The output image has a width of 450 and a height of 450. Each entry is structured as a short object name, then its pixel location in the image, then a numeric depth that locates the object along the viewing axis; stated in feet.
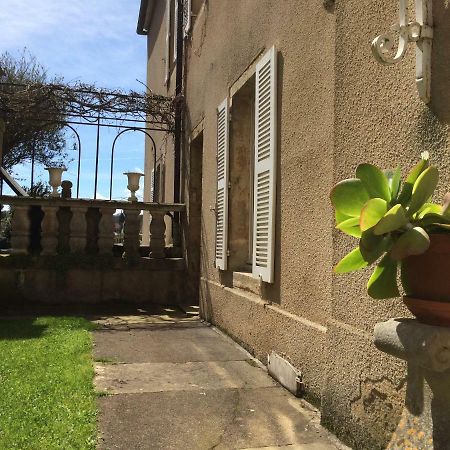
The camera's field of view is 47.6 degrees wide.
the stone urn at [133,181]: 28.07
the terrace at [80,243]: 24.76
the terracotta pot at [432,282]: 4.90
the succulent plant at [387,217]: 4.78
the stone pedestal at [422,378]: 4.80
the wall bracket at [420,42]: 7.00
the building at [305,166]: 7.86
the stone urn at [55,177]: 27.40
